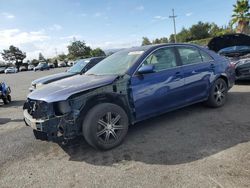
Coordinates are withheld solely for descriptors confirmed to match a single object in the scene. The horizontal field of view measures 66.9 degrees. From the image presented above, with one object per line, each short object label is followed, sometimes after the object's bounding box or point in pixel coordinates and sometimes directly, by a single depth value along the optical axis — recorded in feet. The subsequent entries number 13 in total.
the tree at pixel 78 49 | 202.56
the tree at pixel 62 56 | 225.61
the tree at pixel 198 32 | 186.23
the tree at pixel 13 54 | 211.29
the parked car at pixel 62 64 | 145.15
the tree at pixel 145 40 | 237.85
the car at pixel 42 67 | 117.53
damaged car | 9.51
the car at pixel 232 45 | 26.55
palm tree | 110.82
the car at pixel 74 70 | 21.34
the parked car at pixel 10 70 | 128.26
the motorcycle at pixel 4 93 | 23.40
